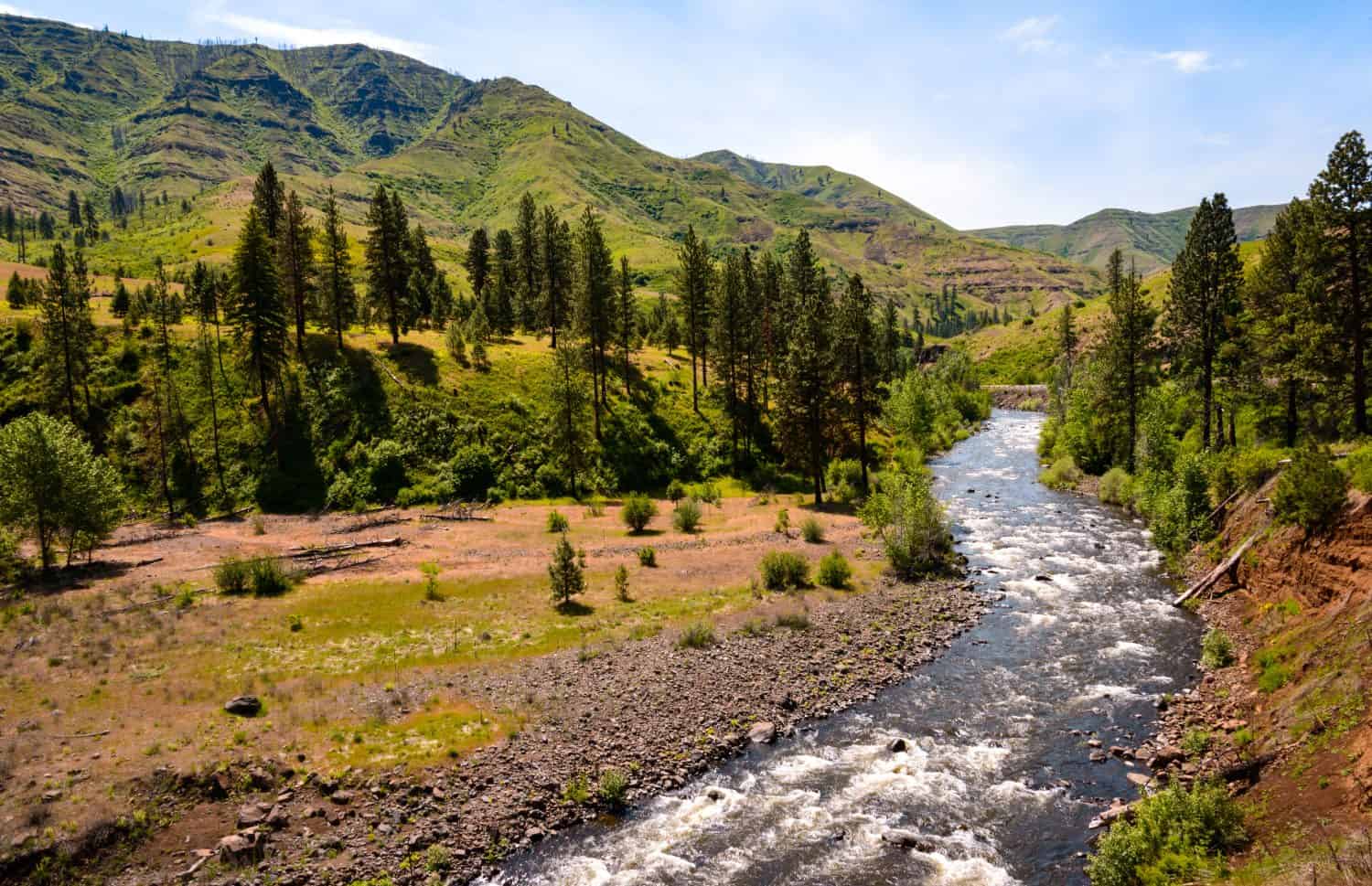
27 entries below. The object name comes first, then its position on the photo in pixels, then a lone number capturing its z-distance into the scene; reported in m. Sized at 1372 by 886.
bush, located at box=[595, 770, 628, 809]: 20.02
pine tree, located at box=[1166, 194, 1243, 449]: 48.81
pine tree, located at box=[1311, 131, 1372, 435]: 35.34
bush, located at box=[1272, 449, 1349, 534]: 25.31
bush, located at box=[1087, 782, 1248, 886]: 14.15
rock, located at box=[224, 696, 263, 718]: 23.33
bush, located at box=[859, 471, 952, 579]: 41.34
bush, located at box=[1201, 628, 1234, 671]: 25.62
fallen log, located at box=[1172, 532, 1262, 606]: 31.73
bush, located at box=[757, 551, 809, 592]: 38.62
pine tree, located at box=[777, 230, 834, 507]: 60.59
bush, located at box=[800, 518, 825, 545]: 48.03
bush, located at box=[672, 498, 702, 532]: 51.86
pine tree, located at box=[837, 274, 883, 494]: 62.78
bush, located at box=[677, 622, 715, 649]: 30.27
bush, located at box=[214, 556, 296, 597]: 36.56
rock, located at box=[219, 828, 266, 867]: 17.05
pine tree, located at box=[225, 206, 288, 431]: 62.03
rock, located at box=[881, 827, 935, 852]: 17.80
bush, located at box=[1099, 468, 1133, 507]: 53.72
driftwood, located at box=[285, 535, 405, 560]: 43.24
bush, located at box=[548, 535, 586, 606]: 35.22
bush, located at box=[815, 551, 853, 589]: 38.88
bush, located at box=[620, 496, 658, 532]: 51.81
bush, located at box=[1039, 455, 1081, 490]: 63.69
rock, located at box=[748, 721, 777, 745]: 23.45
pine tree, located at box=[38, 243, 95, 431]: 59.94
